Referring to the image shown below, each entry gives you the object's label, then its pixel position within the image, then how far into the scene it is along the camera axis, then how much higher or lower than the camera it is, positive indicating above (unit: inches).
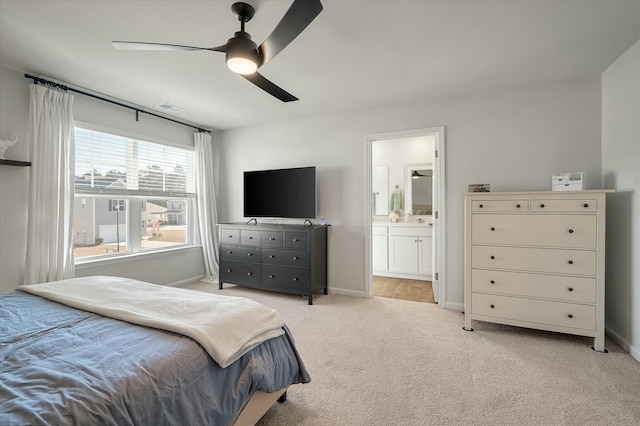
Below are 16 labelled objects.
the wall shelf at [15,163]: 100.9 +16.9
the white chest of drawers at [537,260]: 94.3 -17.9
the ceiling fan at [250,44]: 59.7 +38.8
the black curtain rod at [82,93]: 110.6 +50.5
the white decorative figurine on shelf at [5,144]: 101.7 +23.6
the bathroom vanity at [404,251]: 184.4 -27.3
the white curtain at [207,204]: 178.9 +3.6
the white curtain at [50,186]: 109.2 +9.5
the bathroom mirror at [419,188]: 198.8 +14.1
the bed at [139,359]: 35.7 -21.9
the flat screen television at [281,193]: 152.7 +9.1
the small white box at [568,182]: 99.0 +9.1
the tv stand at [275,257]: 143.1 -24.7
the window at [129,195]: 131.5 +7.6
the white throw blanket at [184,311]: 50.5 -20.5
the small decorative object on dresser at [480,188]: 113.2 +8.0
